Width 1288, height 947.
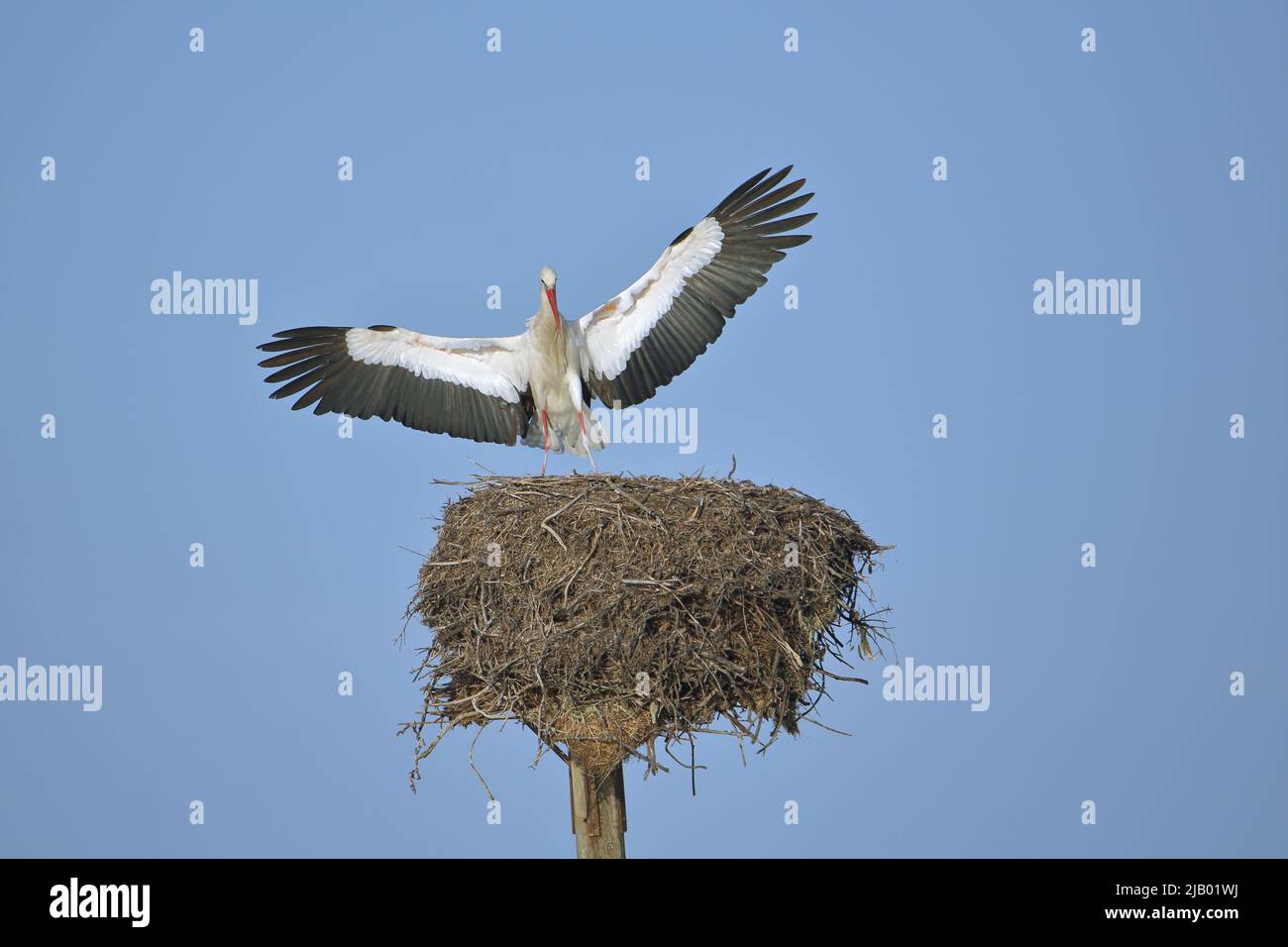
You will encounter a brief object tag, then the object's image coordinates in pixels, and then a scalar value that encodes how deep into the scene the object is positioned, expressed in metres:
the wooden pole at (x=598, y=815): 15.74
